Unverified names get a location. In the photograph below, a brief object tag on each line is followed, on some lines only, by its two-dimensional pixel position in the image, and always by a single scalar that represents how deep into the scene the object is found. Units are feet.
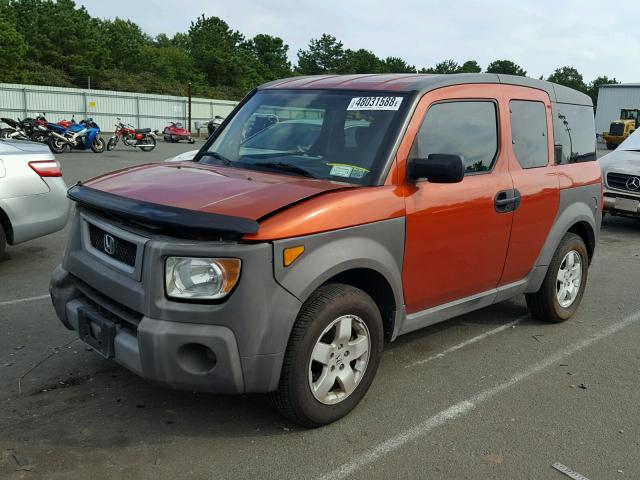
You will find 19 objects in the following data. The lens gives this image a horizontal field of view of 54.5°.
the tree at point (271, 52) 296.51
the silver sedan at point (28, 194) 20.39
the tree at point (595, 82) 413.32
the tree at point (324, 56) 322.75
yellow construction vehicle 141.38
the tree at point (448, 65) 275.53
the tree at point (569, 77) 459.32
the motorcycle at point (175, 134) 113.09
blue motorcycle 67.97
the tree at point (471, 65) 347.85
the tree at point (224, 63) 245.45
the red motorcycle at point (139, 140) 79.41
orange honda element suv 9.59
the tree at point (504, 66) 353.31
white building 181.16
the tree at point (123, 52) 215.26
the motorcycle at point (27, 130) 67.60
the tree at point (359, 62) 317.83
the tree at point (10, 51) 165.07
